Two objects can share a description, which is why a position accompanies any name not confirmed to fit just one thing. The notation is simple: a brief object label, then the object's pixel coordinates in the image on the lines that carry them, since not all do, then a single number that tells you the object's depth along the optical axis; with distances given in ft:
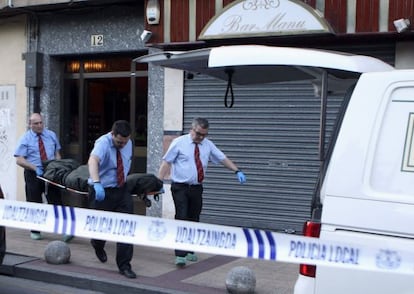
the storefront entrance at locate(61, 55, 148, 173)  35.81
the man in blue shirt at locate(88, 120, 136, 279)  21.63
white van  9.87
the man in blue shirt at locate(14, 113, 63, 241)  28.02
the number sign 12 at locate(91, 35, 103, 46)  35.83
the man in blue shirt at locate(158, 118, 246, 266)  23.48
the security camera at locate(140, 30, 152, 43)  31.90
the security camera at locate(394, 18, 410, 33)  25.68
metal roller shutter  29.78
